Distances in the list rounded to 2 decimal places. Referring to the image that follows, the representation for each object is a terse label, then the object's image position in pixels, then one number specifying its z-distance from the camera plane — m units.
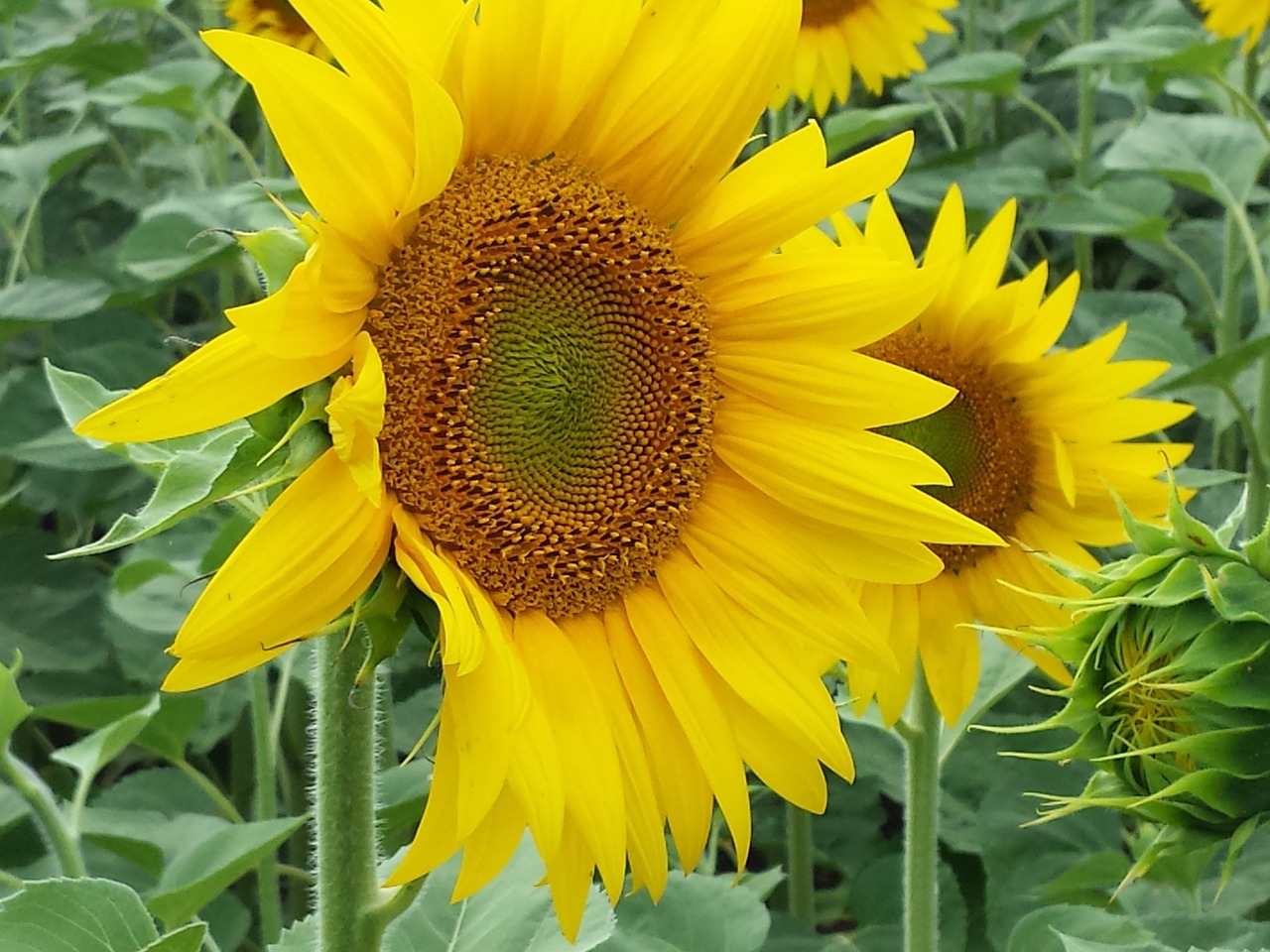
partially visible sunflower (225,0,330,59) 2.16
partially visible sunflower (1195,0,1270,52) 2.27
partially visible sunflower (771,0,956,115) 2.35
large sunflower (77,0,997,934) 0.70
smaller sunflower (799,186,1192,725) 1.29
